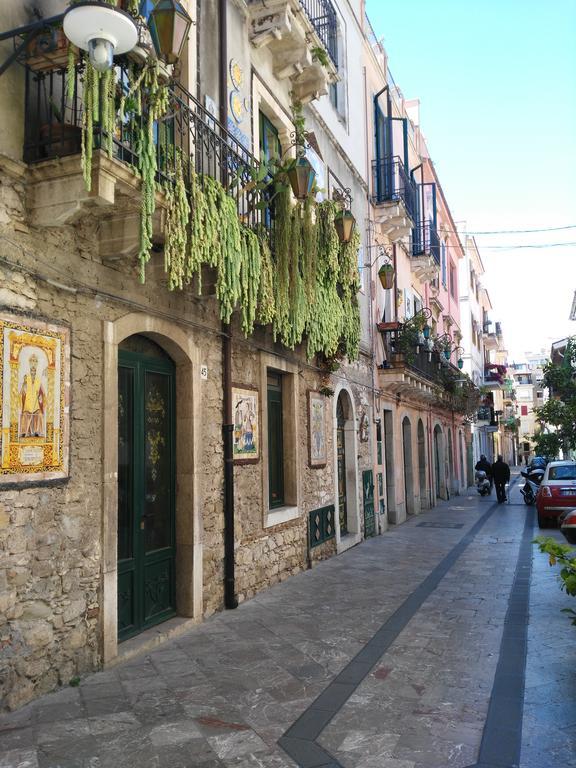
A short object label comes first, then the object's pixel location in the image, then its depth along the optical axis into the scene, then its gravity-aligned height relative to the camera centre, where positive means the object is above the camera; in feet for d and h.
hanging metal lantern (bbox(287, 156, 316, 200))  23.75 +10.33
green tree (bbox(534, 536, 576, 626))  13.32 -2.63
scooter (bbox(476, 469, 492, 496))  79.95 -5.69
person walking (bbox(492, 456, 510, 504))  70.90 -4.22
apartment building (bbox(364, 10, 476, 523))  50.34 +11.67
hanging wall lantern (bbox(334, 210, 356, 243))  29.32 +10.35
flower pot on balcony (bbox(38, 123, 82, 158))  15.21 +7.63
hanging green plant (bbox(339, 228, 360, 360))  31.09 +8.31
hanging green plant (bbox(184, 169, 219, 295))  18.33 +6.67
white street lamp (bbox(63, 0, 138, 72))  11.73 +8.09
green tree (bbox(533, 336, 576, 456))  54.85 +2.83
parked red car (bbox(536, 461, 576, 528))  46.32 -4.41
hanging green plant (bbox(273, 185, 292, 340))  24.16 +7.64
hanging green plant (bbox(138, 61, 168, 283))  15.80 +7.43
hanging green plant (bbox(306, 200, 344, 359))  28.58 +7.50
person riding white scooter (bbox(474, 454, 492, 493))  80.02 -3.60
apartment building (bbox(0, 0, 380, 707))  14.67 +3.82
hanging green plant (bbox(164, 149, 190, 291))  17.42 +6.24
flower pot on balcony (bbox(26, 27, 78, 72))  14.69 +9.55
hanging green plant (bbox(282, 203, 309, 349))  24.52 +6.75
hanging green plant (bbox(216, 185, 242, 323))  19.75 +6.25
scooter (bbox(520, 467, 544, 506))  67.71 -5.15
